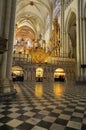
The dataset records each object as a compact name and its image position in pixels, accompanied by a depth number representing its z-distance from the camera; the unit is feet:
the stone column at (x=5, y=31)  12.11
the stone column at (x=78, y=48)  37.46
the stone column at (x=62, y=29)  49.31
